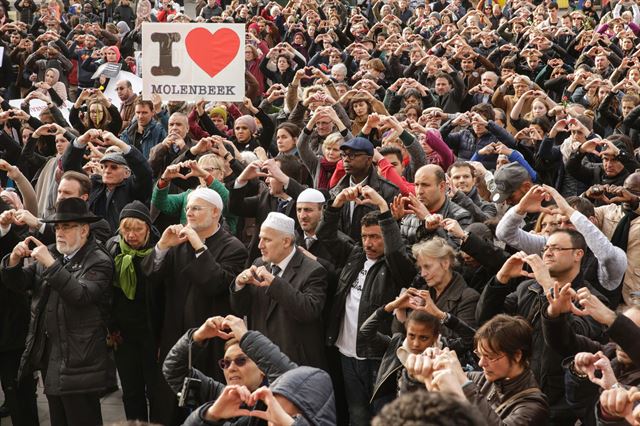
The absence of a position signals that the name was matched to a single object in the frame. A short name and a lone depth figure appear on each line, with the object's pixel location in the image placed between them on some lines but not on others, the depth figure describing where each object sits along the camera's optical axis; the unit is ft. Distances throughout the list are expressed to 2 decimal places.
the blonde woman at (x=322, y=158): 56.85
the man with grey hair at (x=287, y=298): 42.27
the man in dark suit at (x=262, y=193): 51.31
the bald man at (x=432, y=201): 47.26
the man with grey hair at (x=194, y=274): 43.98
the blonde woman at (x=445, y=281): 39.78
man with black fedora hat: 42.88
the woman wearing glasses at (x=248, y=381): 28.45
